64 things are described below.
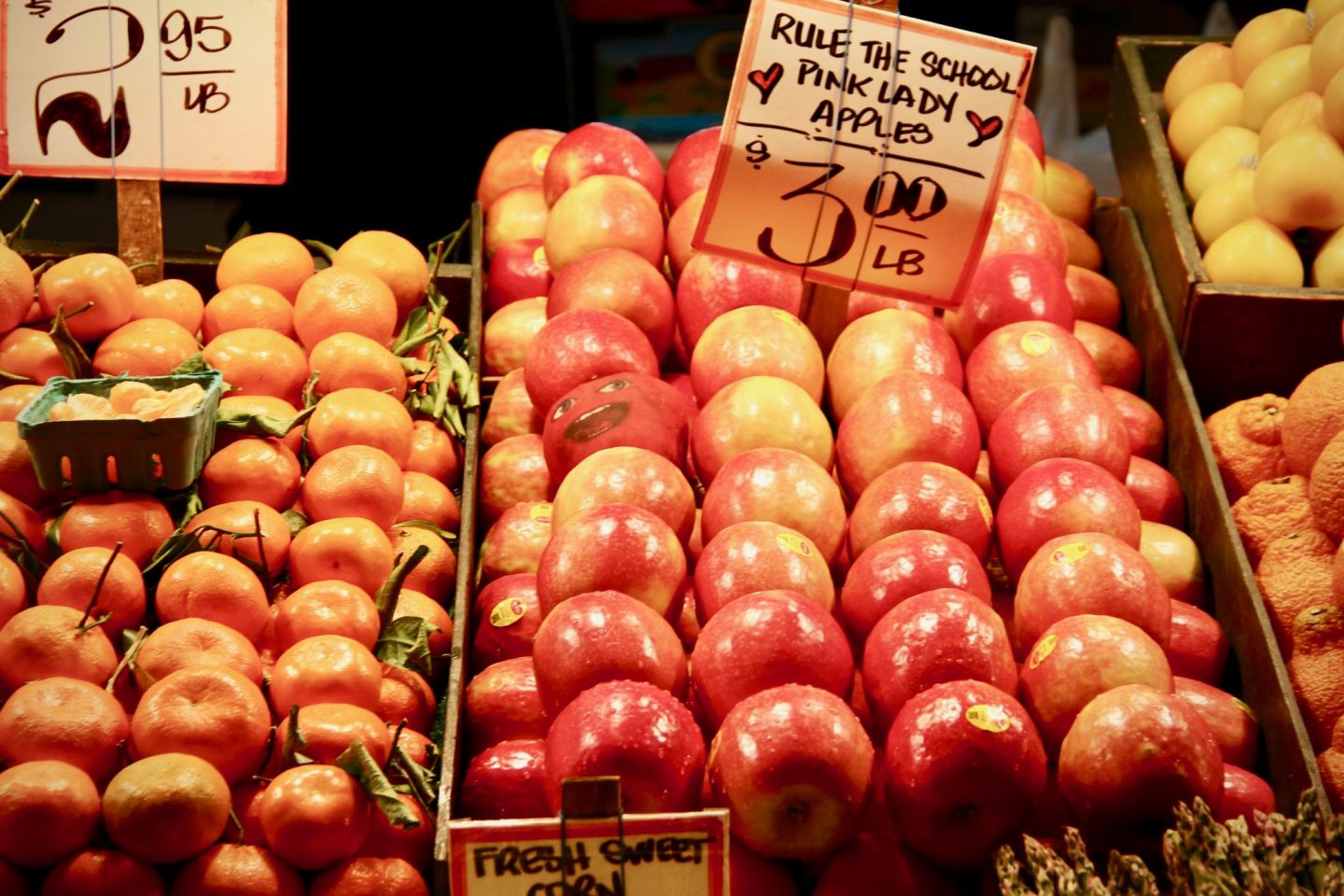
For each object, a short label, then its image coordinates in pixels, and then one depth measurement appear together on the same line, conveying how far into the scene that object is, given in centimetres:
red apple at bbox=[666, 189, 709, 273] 262
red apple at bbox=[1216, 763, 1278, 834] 175
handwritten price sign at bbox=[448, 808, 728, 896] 141
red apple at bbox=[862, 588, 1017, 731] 169
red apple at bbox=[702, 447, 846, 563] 197
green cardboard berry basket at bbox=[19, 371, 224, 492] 195
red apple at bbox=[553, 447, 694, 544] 197
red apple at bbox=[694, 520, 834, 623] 184
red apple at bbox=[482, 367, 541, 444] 245
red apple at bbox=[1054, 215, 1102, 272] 282
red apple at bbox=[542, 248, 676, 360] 245
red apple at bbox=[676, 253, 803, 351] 246
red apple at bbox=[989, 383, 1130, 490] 211
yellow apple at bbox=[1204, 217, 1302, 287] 245
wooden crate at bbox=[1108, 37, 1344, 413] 236
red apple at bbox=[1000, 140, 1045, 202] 274
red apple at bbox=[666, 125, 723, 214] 276
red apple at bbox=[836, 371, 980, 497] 210
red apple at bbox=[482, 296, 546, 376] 260
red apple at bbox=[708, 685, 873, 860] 154
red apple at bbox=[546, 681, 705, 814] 155
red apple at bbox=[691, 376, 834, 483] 212
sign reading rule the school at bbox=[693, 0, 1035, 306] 210
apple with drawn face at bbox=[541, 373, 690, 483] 212
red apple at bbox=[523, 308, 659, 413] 229
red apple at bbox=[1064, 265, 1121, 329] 265
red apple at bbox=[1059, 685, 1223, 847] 158
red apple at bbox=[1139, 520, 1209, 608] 212
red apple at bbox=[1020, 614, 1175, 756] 170
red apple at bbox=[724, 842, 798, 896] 162
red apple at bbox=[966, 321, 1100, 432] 227
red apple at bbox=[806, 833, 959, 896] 160
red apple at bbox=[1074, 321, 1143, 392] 252
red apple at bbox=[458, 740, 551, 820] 176
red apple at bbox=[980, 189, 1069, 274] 255
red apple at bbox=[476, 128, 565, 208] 306
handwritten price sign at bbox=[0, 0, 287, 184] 244
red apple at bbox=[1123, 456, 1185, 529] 224
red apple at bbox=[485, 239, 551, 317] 275
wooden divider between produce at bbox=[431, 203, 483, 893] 168
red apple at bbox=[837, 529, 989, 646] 183
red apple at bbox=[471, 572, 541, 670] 201
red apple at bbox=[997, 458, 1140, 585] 197
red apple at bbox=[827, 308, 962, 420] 229
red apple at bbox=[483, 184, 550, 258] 290
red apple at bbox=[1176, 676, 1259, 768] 186
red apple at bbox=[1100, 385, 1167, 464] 239
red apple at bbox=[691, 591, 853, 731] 167
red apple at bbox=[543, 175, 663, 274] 262
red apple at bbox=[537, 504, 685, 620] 181
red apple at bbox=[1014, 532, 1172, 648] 183
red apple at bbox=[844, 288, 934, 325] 245
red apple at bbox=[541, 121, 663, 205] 281
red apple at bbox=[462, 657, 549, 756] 188
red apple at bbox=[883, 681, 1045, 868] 157
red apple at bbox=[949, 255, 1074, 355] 240
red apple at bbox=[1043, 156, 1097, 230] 293
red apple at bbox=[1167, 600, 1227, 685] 198
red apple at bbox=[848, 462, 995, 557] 197
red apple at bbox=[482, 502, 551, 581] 216
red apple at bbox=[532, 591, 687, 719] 168
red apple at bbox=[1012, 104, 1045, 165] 291
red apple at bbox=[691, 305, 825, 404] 227
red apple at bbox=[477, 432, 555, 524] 230
